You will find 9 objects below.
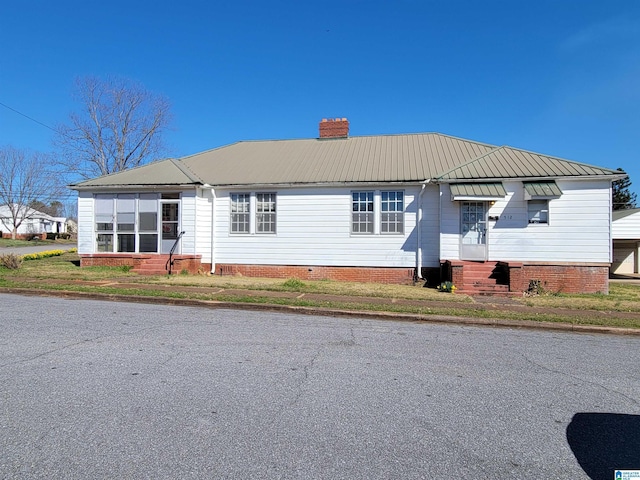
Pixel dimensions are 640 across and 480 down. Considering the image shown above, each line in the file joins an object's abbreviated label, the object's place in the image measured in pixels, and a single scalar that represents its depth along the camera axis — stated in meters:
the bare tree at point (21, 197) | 53.50
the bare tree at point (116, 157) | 33.25
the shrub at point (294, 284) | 12.41
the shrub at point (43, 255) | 21.92
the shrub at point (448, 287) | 12.59
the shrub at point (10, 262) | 15.14
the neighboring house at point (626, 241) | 22.69
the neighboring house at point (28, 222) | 61.60
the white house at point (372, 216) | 13.31
